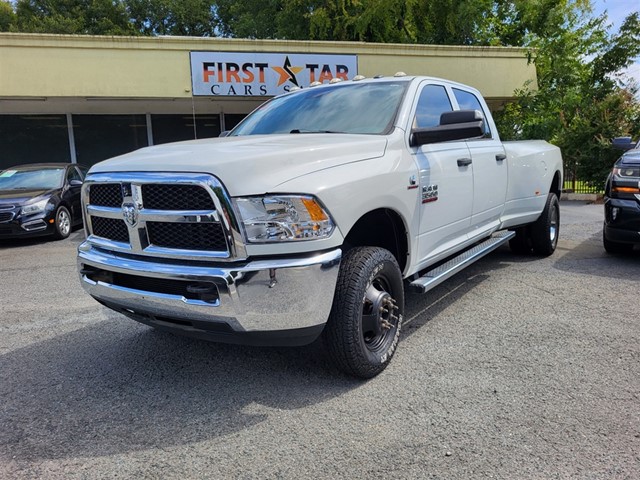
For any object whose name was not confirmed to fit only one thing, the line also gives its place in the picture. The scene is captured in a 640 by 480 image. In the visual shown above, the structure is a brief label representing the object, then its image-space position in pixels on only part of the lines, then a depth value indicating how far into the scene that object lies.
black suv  5.72
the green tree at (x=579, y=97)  13.66
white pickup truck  2.54
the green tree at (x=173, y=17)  31.94
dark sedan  8.56
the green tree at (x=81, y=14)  29.75
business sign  13.41
